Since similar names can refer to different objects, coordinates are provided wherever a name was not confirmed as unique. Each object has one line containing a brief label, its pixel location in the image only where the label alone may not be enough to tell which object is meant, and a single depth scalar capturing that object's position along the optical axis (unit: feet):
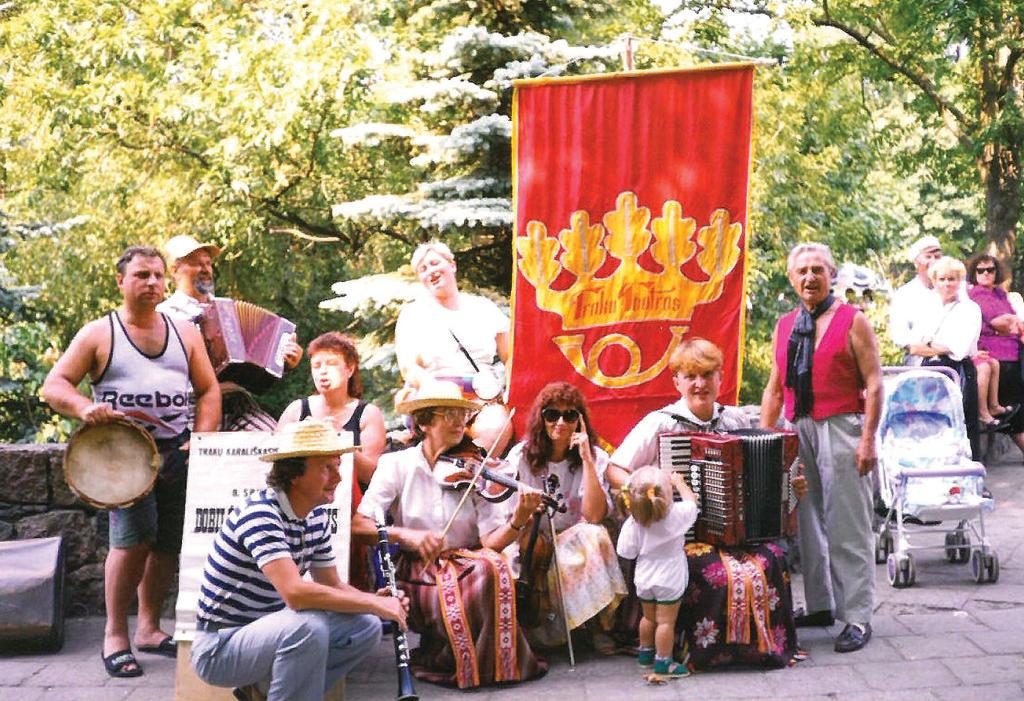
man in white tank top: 20.25
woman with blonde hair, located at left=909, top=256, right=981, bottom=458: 33.27
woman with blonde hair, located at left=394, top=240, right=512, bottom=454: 22.63
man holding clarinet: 14.92
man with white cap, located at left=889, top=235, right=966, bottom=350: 33.83
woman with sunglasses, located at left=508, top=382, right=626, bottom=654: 20.17
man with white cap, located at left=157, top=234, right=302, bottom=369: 22.40
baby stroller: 24.47
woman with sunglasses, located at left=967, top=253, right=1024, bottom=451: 36.22
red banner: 23.54
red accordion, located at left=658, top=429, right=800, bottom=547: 19.53
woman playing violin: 19.15
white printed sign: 19.12
